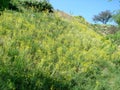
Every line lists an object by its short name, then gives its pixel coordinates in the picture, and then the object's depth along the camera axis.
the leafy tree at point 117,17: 8.04
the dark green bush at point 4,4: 7.75
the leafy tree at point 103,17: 34.47
